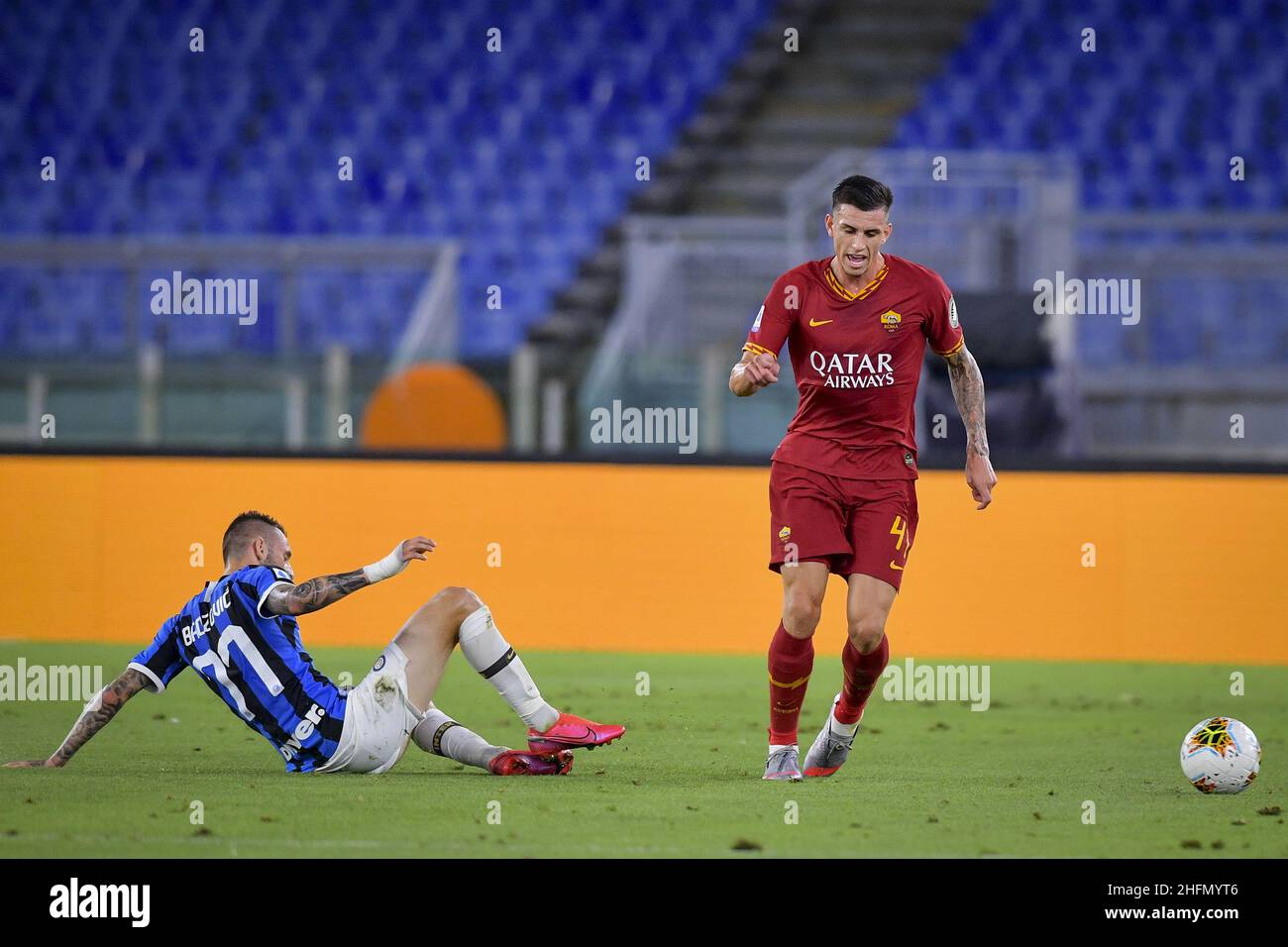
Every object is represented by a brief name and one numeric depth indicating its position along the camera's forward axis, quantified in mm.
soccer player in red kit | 13414
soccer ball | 13141
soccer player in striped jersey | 12859
